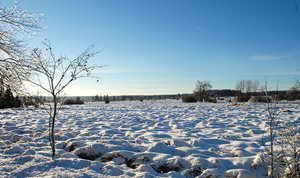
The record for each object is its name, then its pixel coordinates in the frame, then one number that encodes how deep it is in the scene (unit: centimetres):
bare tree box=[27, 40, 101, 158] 538
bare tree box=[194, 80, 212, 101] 3701
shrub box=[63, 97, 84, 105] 3639
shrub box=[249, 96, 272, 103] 2742
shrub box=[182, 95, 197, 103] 3500
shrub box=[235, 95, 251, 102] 3225
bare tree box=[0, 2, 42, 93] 865
